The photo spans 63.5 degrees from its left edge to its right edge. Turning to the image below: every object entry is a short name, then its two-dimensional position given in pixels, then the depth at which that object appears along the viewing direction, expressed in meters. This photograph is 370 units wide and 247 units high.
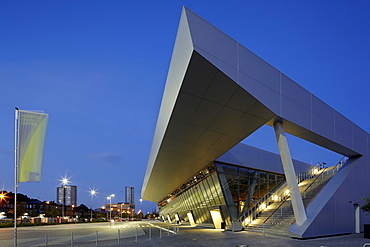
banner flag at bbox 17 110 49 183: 8.02
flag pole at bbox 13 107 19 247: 7.80
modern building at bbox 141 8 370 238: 10.89
